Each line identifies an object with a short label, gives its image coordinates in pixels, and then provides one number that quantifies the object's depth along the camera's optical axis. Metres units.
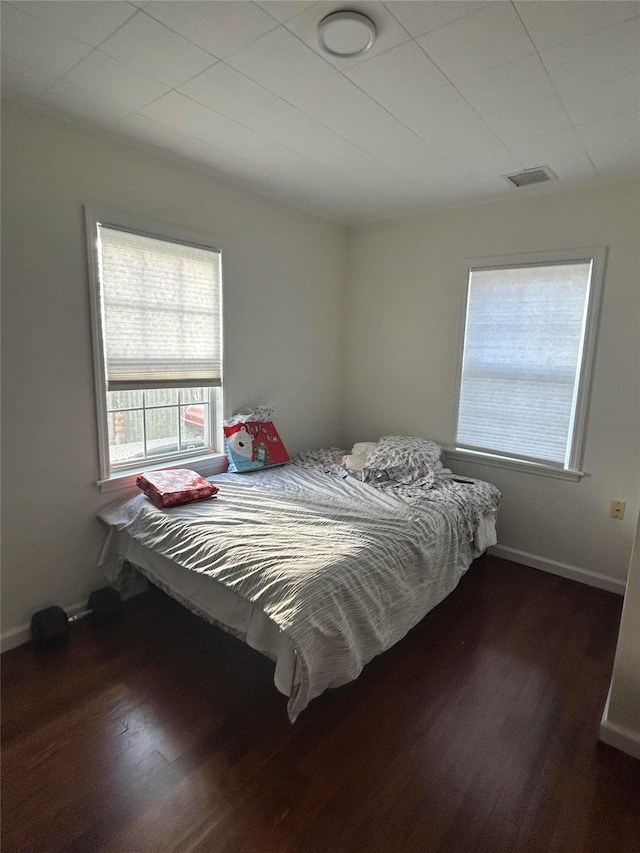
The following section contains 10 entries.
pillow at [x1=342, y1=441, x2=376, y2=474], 3.21
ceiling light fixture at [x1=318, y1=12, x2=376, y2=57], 1.41
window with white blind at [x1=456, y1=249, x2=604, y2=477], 2.80
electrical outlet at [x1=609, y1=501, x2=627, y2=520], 2.74
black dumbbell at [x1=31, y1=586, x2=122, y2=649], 2.12
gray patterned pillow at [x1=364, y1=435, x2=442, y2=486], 2.97
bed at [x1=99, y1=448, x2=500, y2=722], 1.62
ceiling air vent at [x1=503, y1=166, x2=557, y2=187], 2.57
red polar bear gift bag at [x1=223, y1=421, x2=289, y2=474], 3.01
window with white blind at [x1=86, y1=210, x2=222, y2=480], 2.37
